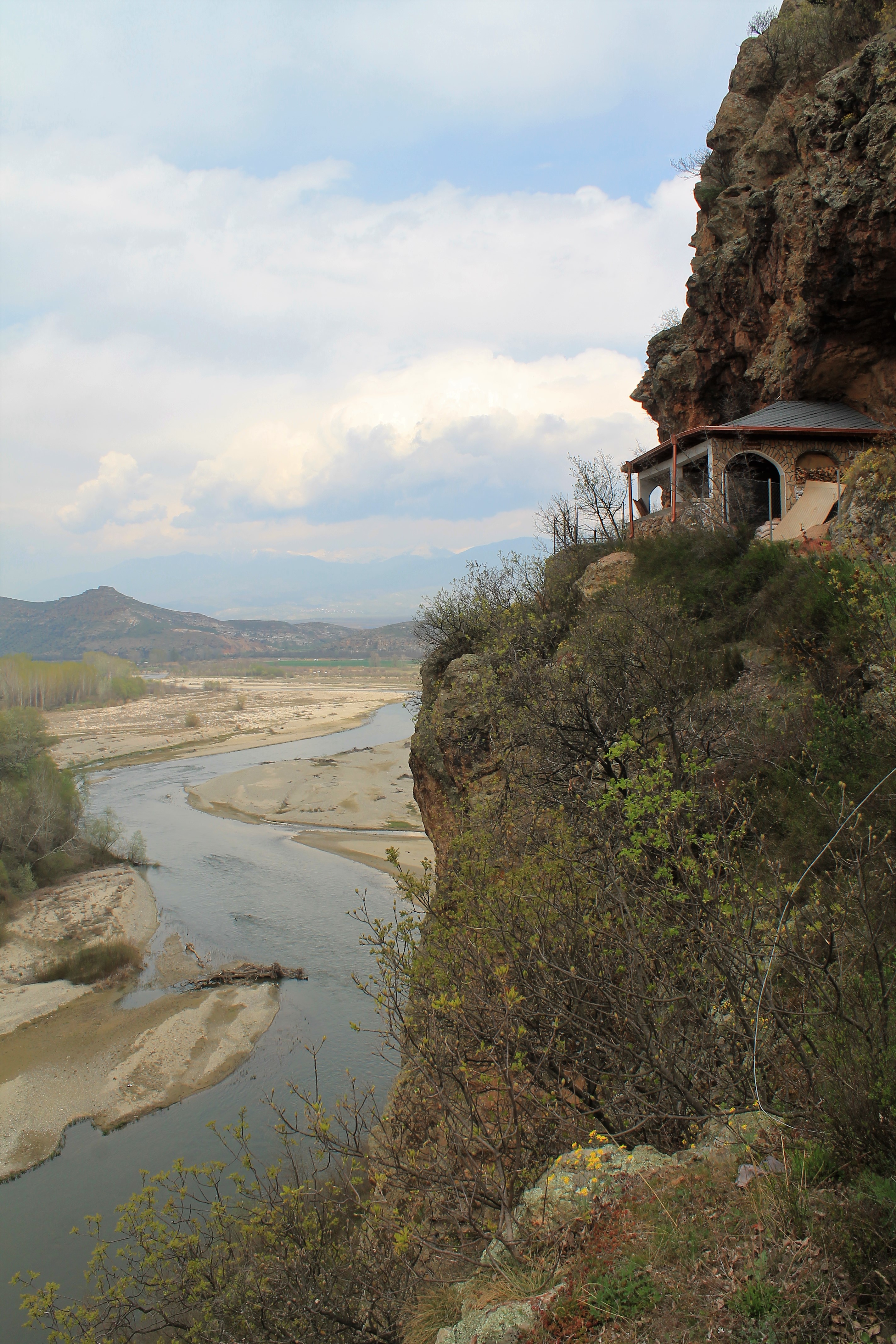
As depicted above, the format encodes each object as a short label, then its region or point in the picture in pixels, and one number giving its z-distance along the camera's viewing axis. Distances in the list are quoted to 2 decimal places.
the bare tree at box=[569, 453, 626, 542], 27.67
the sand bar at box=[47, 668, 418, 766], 72.75
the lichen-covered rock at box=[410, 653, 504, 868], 16.27
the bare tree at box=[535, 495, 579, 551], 27.44
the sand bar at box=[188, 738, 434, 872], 38.22
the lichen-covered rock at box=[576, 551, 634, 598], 18.34
